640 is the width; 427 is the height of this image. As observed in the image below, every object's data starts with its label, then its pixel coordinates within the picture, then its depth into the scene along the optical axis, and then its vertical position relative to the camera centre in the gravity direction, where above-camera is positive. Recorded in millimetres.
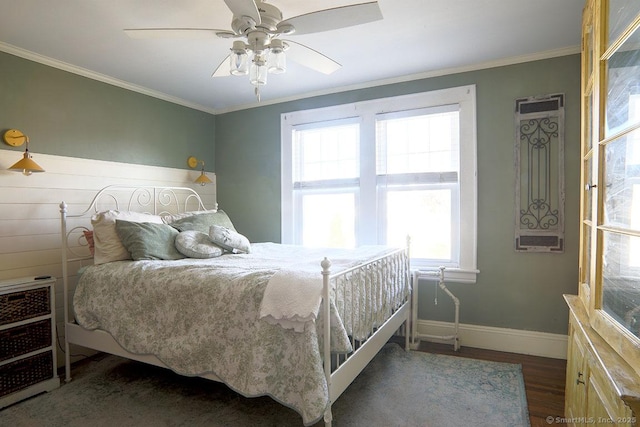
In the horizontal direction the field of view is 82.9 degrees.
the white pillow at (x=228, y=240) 2838 -280
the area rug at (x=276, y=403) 2031 -1209
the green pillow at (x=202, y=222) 2984 -149
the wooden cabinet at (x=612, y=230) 1047 -96
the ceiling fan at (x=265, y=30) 1564 +828
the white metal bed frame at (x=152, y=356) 1716 -730
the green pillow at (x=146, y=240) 2535 -254
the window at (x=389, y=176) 3125 +256
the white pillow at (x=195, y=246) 2678 -310
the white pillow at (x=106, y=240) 2574 -250
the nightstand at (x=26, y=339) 2256 -870
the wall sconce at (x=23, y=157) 2496 +360
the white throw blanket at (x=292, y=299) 1620 -438
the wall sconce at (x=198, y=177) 3990 +327
